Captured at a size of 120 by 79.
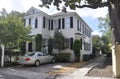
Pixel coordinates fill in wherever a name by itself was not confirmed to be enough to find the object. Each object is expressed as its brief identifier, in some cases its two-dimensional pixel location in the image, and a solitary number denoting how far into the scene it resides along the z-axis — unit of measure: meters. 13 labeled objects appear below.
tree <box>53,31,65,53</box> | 11.76
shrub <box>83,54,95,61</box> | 13.04
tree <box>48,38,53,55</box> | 12.35
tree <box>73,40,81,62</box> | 11.50
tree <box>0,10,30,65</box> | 8.67
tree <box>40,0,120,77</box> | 6.73
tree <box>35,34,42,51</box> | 11.57
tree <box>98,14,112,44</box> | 16.93
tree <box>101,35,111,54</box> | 24.78
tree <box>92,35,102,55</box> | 21.25
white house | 12.07
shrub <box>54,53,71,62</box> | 11.35
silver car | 8.63
